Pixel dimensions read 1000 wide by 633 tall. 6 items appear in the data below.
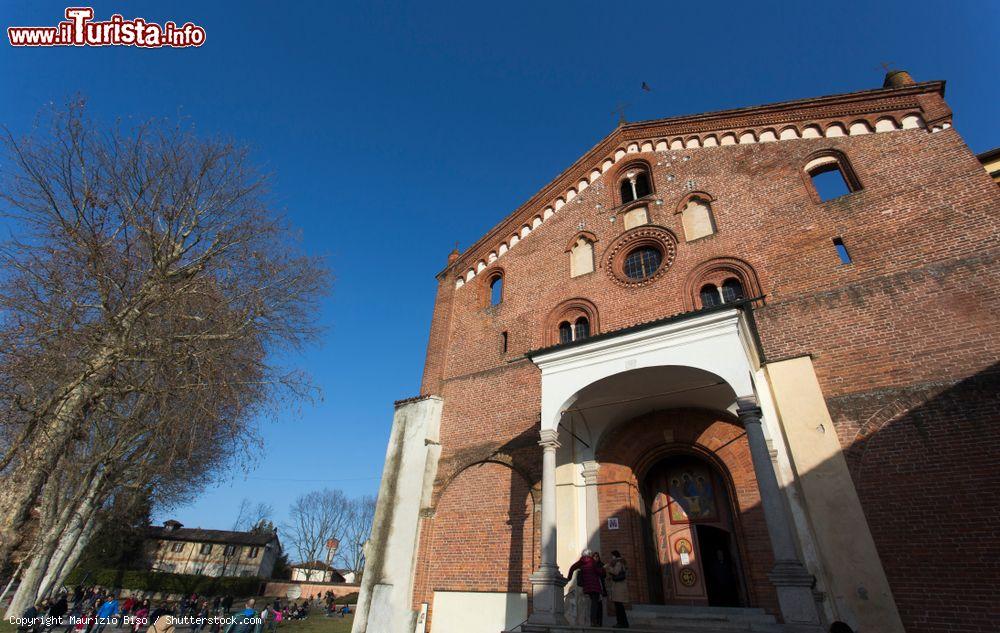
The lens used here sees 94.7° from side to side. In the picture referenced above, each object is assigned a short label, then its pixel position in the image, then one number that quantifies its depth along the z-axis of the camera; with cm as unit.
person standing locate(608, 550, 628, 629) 828
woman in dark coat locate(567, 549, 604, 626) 750
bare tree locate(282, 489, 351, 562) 5669
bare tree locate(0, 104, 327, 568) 776
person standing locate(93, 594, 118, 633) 1309
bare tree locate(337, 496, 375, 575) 5781
